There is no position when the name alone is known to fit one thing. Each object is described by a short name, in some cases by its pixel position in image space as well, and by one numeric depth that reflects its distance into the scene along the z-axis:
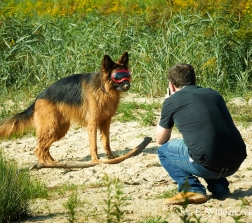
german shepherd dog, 17.31
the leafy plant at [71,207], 8.03
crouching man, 11.23
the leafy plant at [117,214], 7.96
